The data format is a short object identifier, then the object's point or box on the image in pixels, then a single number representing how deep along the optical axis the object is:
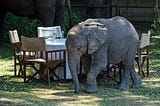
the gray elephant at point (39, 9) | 16.30
